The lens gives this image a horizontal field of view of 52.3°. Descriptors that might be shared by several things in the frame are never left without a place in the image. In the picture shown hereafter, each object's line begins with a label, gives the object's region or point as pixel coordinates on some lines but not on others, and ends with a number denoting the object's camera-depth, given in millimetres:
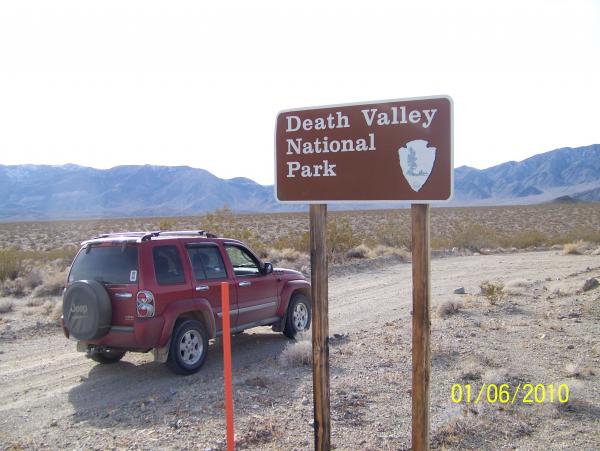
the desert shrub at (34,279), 15383
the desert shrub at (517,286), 13391
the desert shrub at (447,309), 11117
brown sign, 4145
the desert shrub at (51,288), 14469
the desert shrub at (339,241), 22875
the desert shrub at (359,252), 22875
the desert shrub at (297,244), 24141
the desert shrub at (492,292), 12000
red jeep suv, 7293
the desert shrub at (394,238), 28609
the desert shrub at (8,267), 16547
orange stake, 4406
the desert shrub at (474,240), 29141
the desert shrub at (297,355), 8023
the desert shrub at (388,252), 22969
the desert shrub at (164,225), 22838
